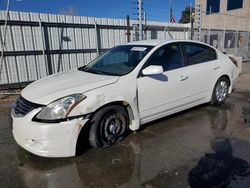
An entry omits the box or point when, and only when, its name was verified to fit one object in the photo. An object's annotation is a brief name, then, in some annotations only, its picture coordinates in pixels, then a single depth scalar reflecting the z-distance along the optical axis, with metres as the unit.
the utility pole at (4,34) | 6.67
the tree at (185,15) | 42.76
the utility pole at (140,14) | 8.82
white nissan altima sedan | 2.88
